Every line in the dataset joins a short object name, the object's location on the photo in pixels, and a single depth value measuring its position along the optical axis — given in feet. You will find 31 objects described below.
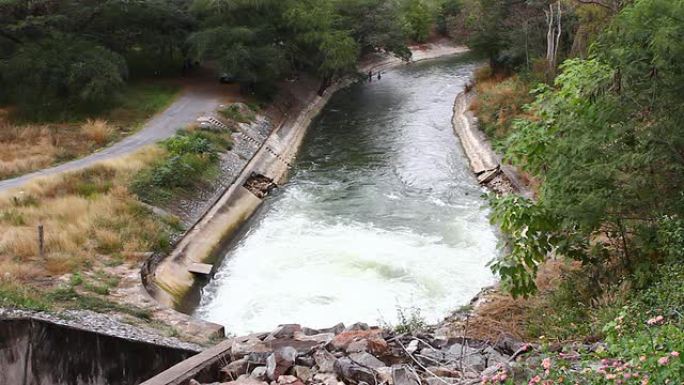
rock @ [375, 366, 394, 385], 26.89
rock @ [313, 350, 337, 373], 28.99
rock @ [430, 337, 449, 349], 31.34
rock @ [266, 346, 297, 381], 29.14
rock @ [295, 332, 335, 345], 33.11
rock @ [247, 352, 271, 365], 30.89
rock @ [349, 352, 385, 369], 28.44
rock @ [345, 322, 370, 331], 38.63
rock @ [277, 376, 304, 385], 28.05
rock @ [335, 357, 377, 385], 27.48
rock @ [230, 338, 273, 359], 32.50
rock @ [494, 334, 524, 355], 29.66
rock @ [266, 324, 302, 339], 35.40
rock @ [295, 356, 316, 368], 29.84
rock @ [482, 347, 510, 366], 27.98
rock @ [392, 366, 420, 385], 26.40
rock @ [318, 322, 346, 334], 36.70
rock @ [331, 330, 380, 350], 30.99
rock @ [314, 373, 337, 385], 28.04
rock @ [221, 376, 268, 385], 28.35
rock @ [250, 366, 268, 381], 29.29
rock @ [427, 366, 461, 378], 27.18
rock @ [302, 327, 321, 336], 36.17
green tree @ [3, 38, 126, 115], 98.89
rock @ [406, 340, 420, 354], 29.84
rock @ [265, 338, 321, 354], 32.03
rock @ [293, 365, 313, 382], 28.78
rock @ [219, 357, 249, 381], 30.96
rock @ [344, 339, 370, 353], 29.94
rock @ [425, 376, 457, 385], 26.22
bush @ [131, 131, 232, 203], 72.90
